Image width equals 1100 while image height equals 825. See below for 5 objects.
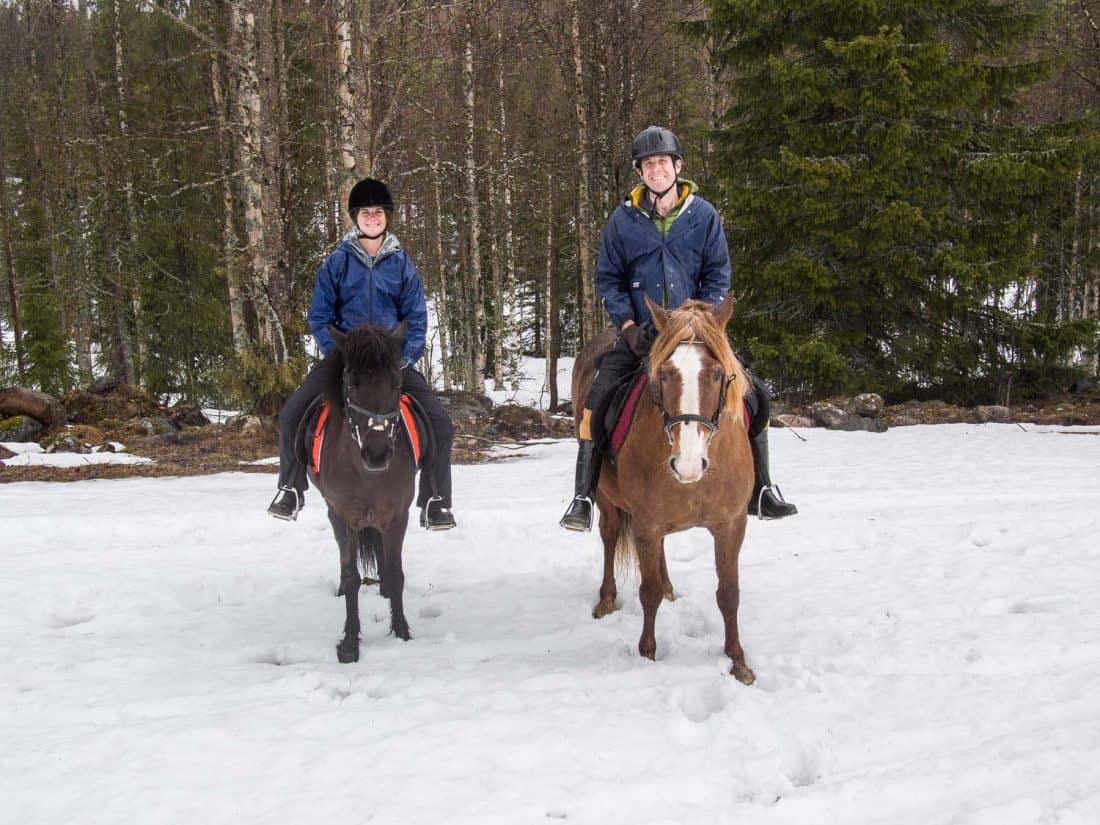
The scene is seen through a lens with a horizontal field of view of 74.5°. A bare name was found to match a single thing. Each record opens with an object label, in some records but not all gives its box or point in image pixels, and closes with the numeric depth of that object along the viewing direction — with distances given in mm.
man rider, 4758
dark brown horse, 4336
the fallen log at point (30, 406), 12906
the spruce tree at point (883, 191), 13312
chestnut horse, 3631
